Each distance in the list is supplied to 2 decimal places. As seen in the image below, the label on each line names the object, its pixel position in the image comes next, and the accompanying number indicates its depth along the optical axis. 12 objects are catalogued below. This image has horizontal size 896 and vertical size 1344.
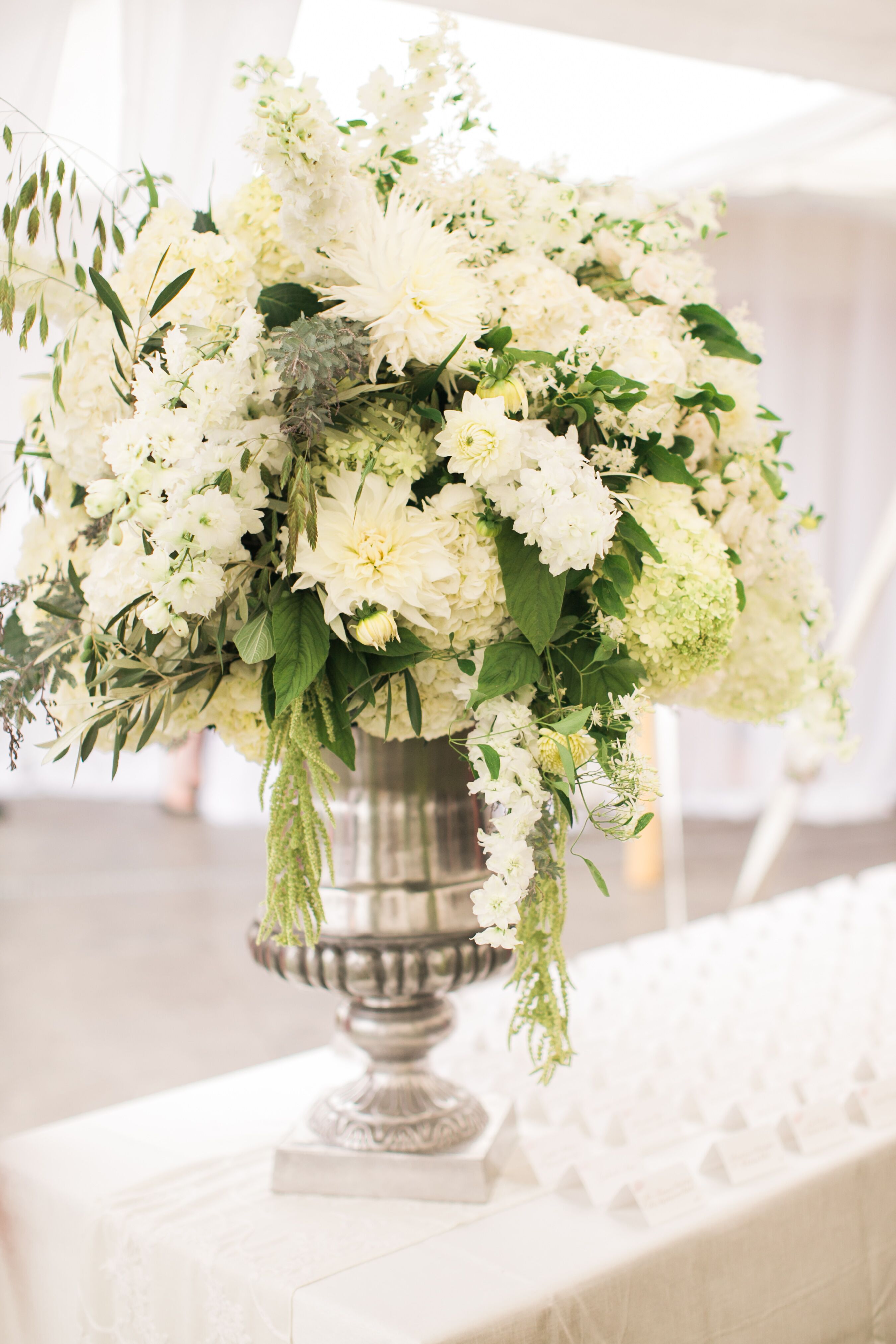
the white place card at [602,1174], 1.00
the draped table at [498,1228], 0.90
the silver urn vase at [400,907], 1.03
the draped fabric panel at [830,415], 5.20
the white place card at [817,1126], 1.09
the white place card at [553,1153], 1.05
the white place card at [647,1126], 1.11
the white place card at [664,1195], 0.97
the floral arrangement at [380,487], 0.80
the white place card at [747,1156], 1.04
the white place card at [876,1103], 1.14
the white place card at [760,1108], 1.14
